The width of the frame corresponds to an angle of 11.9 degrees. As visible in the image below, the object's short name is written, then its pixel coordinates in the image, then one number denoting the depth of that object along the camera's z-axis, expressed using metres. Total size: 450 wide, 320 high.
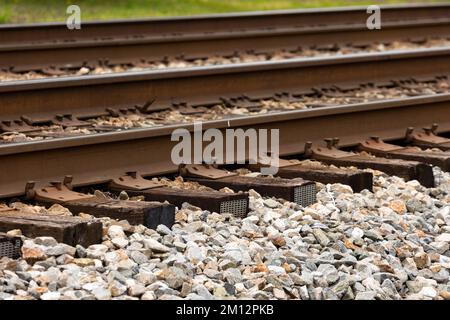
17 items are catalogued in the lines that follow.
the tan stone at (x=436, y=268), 10.82
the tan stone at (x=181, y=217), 11.62
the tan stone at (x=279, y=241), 10.97
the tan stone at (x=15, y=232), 10.47
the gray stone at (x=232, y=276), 9.88
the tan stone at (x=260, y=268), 10.19
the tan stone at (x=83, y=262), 9.95
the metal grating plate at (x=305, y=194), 12.46
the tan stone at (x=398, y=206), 12.59
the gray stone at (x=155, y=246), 10.42
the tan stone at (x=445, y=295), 10.18
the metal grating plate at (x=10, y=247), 9.94
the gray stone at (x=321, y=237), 11.08
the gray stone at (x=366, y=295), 9.87
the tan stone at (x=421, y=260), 10.96
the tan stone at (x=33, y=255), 9.92
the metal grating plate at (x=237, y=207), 11.85
